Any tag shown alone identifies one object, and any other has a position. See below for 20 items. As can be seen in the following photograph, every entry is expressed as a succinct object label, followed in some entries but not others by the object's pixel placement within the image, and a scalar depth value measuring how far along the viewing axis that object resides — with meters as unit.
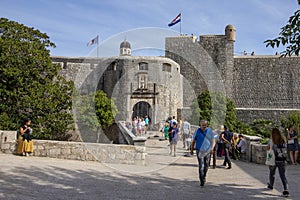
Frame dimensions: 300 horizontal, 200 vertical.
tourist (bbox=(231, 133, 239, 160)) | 8.96
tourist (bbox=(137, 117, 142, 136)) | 15.62
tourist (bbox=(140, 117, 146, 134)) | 16.08
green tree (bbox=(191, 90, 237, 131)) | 18.83
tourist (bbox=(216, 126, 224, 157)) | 8.46
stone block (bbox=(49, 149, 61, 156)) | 7.34
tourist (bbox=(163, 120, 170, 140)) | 13.91
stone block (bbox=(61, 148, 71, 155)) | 7.30
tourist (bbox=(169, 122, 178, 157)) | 8.78
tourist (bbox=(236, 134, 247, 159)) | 8.82
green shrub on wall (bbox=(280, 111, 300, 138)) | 16.86
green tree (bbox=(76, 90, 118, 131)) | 17.27
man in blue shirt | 5.17
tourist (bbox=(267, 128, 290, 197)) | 4.66
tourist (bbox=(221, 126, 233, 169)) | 7.17
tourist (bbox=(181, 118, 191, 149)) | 10.31
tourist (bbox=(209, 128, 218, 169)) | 7.05
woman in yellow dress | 7.22
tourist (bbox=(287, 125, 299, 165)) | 7.60
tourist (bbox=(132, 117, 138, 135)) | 15.43
